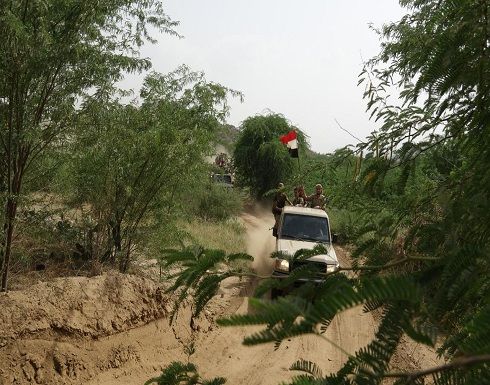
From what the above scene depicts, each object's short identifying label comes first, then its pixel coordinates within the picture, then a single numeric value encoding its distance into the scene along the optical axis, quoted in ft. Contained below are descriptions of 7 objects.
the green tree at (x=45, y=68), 19.43
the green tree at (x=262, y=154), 86.33
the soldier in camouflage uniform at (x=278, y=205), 41.48
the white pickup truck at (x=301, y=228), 33.99
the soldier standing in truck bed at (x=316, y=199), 41.42
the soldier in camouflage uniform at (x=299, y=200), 42.19
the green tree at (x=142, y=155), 26.08
